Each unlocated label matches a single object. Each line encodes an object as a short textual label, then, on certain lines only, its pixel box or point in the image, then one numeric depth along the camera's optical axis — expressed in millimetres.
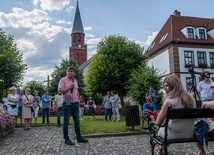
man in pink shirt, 5214
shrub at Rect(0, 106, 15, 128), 6243
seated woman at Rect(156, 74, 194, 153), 3004
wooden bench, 2889
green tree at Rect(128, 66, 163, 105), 12687
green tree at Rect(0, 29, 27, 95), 12866
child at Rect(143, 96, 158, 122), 7596
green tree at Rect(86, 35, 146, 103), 19612
